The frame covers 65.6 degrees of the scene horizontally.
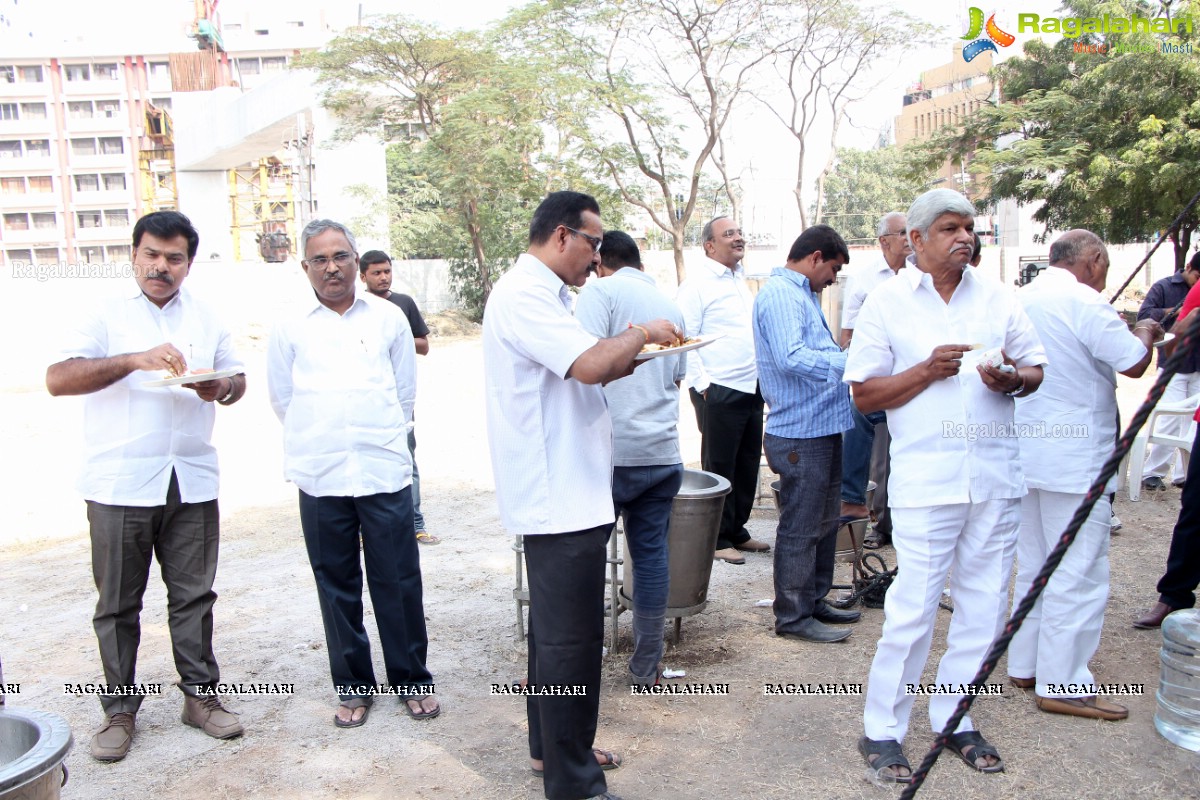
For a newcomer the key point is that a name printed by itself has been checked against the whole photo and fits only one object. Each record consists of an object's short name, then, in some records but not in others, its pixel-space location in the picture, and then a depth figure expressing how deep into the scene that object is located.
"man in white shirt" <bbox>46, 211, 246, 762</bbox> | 3.49
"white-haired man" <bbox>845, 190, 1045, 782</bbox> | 3.15
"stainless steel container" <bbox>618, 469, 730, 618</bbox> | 4.27
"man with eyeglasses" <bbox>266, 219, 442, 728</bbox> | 3.72
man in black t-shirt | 6.25
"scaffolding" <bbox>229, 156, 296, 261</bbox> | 31.98
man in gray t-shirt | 3.86
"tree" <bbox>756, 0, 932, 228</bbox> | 25.55
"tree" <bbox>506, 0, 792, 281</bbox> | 23.86
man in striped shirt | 4.34
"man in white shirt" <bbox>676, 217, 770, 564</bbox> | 5.86
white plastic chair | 6.54
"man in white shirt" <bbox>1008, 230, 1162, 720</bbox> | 3.58
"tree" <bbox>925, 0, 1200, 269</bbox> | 17.31
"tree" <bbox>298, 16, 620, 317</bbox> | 24.62
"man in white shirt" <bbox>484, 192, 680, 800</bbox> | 2.89
